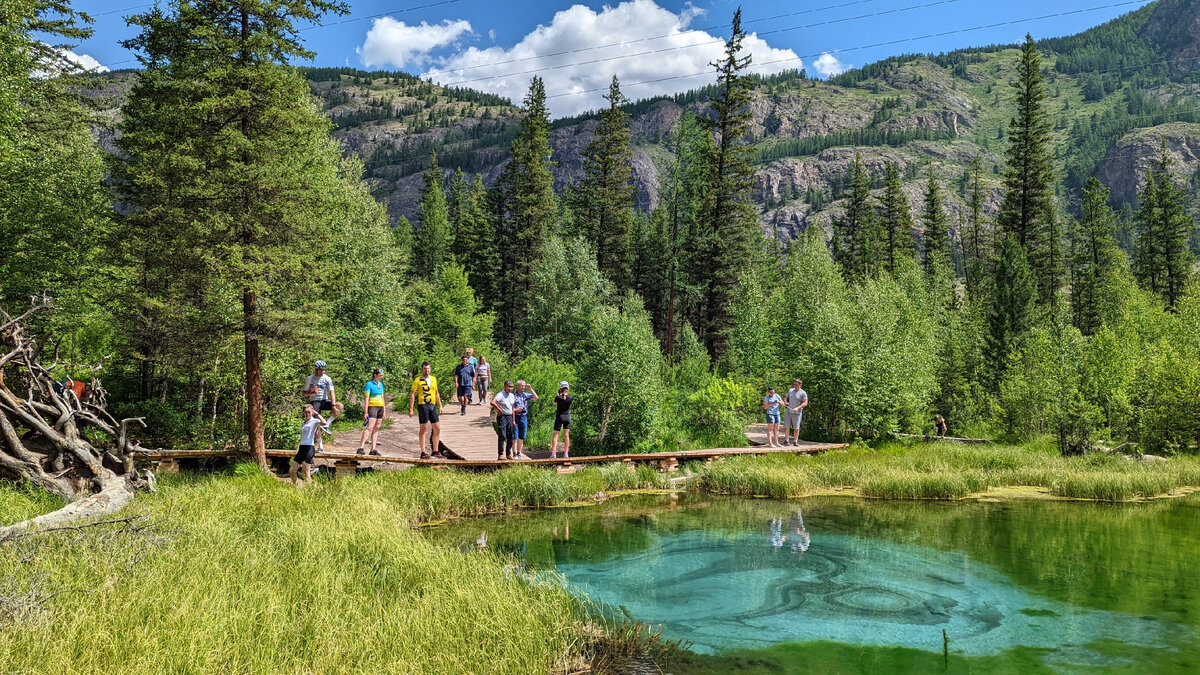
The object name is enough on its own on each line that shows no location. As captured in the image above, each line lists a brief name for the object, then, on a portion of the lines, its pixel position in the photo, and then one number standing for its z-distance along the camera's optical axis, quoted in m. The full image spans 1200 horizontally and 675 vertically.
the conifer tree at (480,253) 54.25
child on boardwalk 12.97
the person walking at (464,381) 21.05
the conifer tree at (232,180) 12.54
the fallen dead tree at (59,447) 10.58
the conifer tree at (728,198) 36.00
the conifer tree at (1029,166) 42.78
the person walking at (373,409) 15.80
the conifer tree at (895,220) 54.38
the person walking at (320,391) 14.81
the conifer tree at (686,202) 37.19
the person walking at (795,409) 20.36
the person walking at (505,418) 15.82
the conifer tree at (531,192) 45.97
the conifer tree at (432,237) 58.19
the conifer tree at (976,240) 52.72
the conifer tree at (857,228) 55.69
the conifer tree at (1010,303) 32.38
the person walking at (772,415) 20.19
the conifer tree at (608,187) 45.53
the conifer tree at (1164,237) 47.50
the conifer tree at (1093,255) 49.62
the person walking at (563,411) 16.33
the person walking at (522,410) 16.44
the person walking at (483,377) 23.14
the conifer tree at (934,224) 54.81
